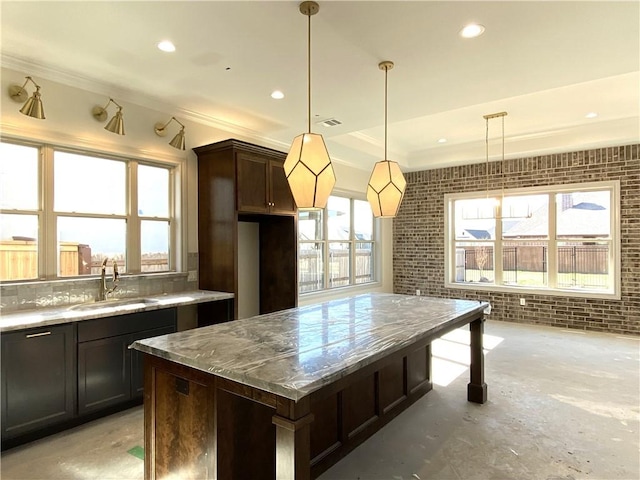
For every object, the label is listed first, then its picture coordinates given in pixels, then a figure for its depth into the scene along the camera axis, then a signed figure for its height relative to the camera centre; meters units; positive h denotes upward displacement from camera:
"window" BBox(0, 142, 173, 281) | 2.94 +0.27
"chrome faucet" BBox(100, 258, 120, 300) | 3.31 -0.37
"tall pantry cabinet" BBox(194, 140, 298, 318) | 3.80 +0.36
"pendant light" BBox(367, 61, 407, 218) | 2.81 +0.42
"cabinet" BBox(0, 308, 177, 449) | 2.43 -0.98
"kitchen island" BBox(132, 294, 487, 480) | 1.41 -0.65
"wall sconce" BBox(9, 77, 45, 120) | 2.77 +1.11
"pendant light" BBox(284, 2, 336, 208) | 2.23 +0.46
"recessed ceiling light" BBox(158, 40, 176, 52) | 2.65 +1.47
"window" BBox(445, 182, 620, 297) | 5.61 +0.01
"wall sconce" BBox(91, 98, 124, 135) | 3.28 +1.13
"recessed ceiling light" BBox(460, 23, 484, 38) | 2.42 +1.45
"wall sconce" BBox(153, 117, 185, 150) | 3.74 +1.14
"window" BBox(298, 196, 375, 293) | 5.78 -0.08
